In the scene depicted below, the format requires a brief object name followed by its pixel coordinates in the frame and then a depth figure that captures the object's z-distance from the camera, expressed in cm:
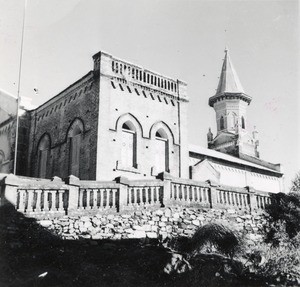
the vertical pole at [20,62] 1484
